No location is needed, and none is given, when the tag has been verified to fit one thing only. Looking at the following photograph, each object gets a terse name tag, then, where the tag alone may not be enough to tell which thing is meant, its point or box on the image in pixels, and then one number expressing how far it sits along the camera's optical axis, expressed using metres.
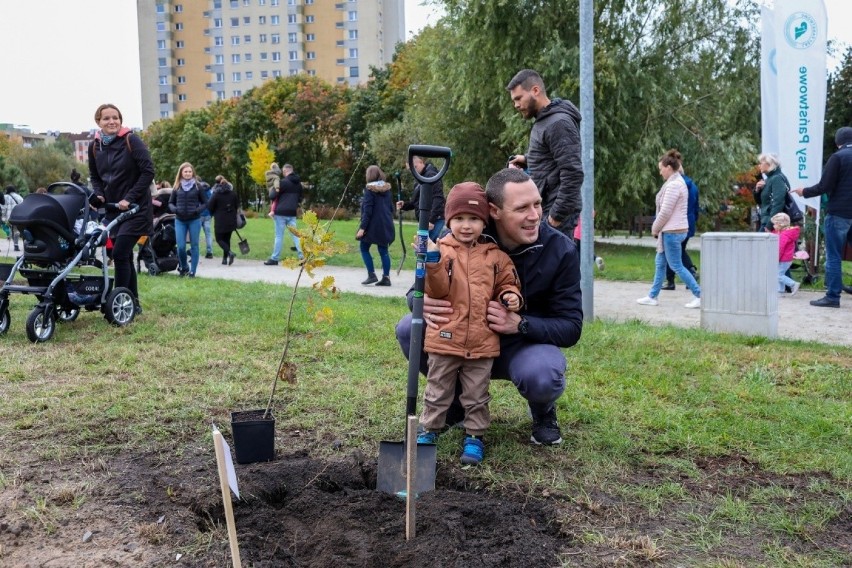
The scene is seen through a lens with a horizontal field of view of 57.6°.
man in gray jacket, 5.72
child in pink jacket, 10.33
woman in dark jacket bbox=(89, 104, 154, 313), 7.52
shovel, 3.15
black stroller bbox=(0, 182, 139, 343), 6.78
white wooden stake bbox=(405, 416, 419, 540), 2.71
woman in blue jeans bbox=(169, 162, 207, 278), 12.42
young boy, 3.60
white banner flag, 11.83
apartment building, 94.12
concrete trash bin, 7.02
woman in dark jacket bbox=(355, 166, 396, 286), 11.59
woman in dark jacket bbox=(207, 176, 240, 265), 14.62
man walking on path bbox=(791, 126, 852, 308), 9.02
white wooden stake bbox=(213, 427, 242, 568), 2.19
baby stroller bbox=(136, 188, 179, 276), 12.92
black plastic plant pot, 3.74
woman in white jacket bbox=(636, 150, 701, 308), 9.20
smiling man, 3.66
